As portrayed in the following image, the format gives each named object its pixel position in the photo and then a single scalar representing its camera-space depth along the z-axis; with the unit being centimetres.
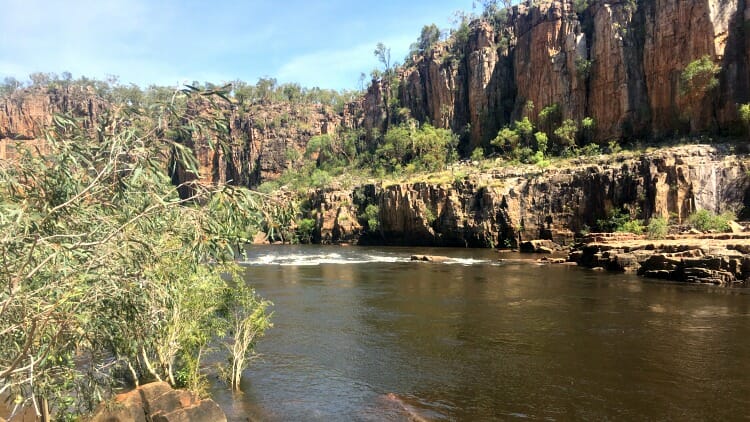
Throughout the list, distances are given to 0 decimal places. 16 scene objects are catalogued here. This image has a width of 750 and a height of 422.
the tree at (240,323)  1400
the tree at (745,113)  5509
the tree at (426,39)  12475
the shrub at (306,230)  8762
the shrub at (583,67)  7844
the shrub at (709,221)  4444
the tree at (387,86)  11888
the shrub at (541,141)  8075
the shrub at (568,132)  7725
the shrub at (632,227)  5128
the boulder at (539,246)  5671
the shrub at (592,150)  7281
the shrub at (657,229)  4457
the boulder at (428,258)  5026
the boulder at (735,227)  4047
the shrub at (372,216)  7925
